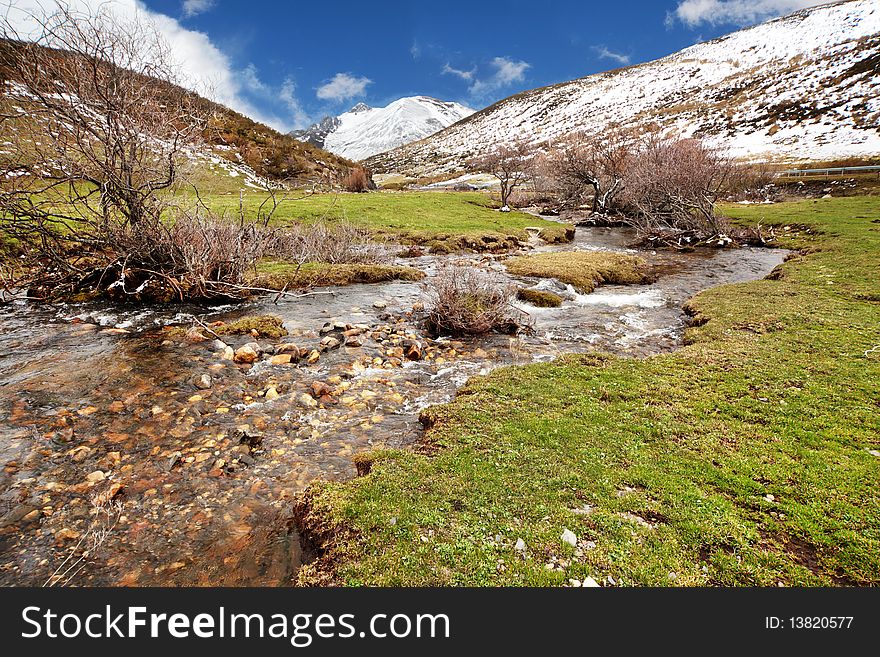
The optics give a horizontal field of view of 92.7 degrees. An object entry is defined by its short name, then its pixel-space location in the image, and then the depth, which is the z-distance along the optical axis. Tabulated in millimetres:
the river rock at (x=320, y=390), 9156
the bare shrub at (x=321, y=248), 22781
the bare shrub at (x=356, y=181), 57156
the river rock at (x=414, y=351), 11367
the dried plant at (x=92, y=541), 4773
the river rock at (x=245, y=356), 10492
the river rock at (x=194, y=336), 11641
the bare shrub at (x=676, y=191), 31797
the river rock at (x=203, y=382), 9117
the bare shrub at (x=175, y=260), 13875
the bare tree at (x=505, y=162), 54919
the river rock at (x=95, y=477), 6270
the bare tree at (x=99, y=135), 11047
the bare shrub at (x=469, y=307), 13000
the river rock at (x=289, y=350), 11031
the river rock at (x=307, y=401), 8766
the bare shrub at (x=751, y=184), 54469
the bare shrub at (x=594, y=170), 48781
